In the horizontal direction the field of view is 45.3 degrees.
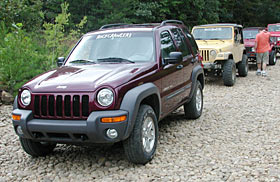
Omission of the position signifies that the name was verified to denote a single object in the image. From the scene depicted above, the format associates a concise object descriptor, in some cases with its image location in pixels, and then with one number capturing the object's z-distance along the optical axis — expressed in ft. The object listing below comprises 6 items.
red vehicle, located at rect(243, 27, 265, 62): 49.70
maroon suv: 12.89
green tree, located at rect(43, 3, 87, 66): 28.55
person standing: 42.39
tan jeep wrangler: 35.32
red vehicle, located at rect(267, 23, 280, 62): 55.47
